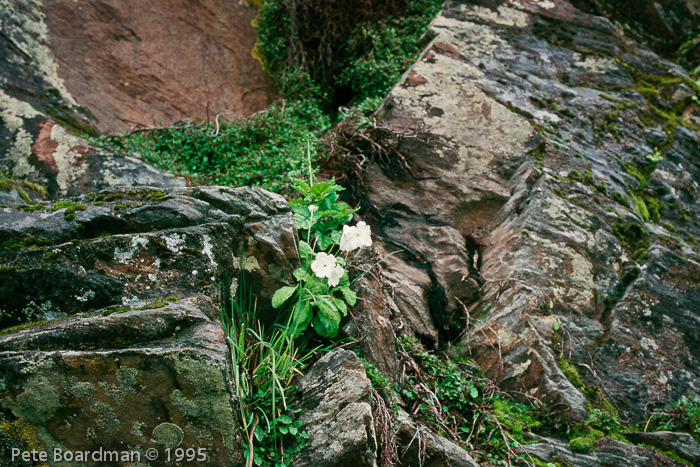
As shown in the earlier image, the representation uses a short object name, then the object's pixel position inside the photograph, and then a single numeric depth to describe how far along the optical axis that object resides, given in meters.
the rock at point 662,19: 7.44
